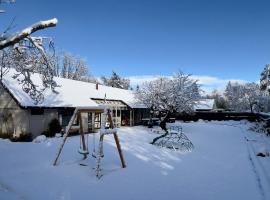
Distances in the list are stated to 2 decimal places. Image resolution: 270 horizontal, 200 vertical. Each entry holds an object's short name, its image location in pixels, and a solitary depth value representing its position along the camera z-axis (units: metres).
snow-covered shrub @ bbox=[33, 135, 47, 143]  11.73
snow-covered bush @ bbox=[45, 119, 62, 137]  13.07
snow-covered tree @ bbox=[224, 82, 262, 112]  48.34
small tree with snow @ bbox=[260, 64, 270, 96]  30.29
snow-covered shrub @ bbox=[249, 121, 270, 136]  16.43
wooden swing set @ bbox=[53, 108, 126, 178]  6.53
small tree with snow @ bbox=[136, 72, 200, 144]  16.69
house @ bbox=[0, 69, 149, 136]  12.36
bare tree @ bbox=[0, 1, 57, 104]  3.59
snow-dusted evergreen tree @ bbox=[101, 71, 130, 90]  46.38
